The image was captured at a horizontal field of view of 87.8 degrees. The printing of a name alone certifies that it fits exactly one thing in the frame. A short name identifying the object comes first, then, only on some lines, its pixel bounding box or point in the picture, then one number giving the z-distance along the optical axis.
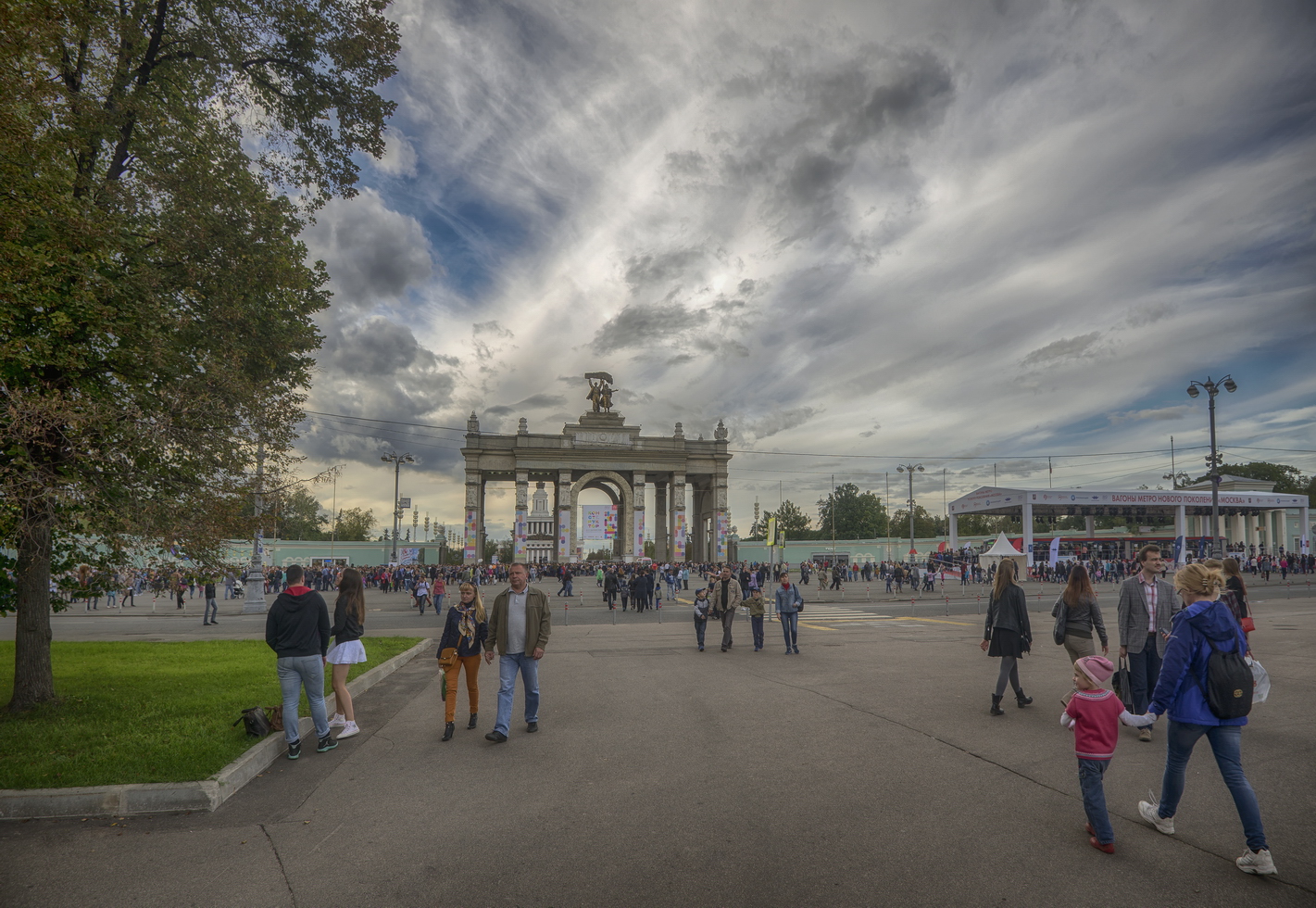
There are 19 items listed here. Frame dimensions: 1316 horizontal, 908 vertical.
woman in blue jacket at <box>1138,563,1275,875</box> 4.14
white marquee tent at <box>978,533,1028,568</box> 40.16
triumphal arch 67.94
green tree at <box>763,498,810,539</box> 126.34
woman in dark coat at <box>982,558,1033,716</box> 7.93
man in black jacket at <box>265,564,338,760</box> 6.75
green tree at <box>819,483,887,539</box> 112.00
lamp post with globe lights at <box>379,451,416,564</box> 49.16
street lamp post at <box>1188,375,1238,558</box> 26.22
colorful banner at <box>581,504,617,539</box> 68.50
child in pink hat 4.30
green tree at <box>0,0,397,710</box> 6.48
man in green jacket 7.43
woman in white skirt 7.55
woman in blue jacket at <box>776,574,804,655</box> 14.04
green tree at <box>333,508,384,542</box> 117.62
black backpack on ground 7.05
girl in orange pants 7.61
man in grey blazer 7.17
